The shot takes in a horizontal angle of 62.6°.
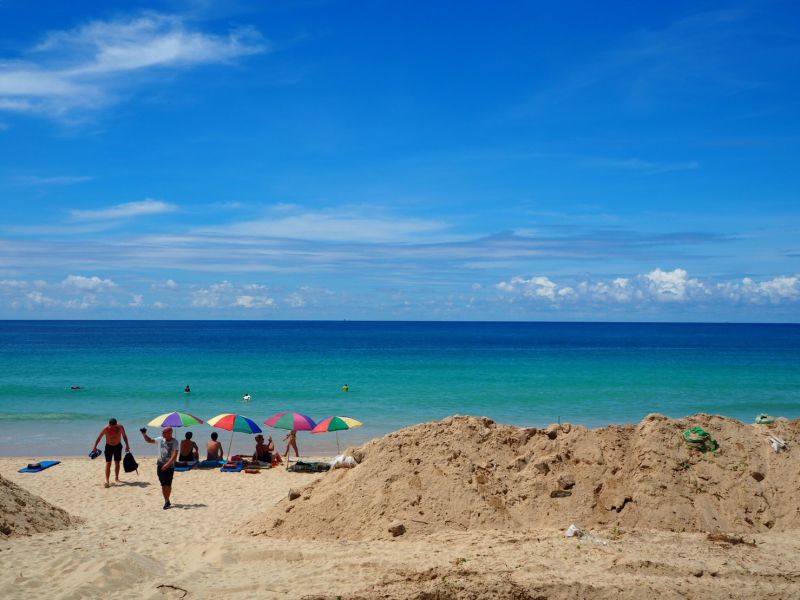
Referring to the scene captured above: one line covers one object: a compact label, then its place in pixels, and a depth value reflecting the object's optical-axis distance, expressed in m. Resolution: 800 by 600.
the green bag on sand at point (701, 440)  11.94
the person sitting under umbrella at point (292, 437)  19.67
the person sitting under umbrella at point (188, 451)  18.22
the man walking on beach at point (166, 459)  13.27
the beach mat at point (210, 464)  18.11
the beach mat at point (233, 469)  17.70
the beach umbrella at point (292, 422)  18.42
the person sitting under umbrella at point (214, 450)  18.42
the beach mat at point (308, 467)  17.88
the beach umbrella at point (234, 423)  18.16
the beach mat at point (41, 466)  17.78
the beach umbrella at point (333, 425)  18.28
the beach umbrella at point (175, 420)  18.31
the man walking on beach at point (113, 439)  15.31
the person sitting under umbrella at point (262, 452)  18.67
